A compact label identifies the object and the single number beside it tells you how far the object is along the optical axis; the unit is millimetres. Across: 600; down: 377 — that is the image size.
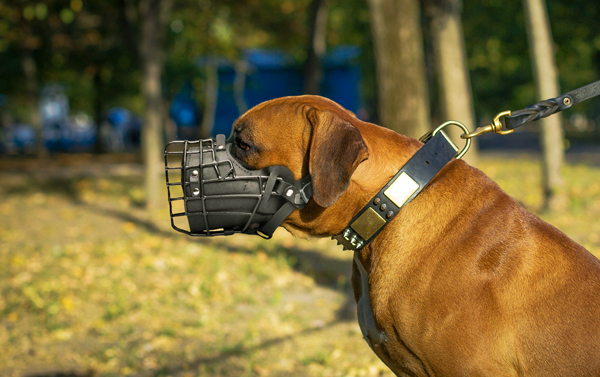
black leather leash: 2453
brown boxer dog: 1884
